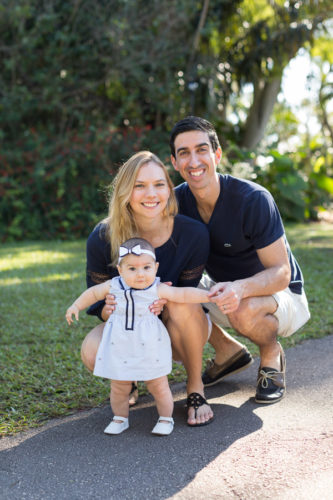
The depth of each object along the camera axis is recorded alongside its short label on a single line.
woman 2.82
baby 2.58
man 2.99
